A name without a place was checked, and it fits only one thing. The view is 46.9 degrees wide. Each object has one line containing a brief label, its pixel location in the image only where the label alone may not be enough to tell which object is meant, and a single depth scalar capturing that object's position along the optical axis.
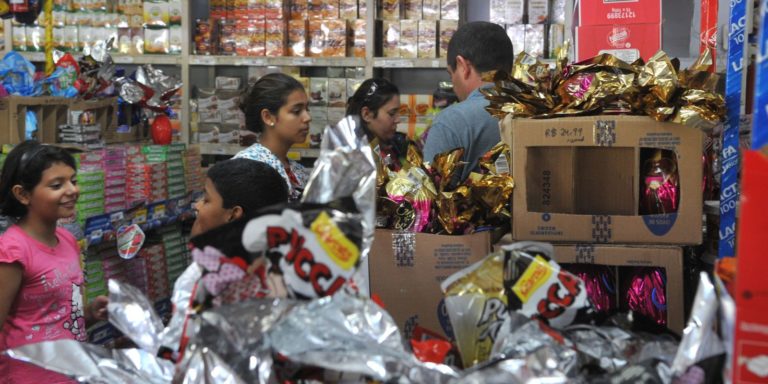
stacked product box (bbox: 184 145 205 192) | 4.76
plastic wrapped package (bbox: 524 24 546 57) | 4.71
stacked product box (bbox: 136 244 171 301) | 4.46
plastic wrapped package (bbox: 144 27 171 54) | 5.50
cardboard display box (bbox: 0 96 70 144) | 3.68
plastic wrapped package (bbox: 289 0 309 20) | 5.23
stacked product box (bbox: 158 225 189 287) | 4.67
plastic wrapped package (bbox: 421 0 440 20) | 5.02
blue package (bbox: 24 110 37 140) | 3.76
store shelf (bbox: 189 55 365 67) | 5.13
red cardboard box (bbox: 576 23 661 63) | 2.87
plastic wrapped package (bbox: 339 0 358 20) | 5.14
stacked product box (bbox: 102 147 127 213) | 4.06
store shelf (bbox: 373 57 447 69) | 4.94
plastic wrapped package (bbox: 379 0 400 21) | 5.09
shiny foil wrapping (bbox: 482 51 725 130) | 1.85
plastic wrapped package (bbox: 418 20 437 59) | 4.97
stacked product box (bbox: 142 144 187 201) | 4.42
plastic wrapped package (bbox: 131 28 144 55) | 5.52
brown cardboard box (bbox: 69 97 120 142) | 4.17
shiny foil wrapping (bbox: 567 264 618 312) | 1.98
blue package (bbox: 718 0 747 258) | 1.92
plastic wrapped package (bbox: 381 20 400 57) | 5.05
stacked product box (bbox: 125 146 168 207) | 4.23
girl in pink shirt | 2.50
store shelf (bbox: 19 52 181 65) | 5.46
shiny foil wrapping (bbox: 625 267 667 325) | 1.95
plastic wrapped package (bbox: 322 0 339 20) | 5.17
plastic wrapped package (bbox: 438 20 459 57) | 4.96
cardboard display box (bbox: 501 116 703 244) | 1.87
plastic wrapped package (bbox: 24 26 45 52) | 5.71
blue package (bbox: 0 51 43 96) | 3.80
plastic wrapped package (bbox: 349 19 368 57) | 5.13
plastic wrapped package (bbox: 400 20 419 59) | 5.00
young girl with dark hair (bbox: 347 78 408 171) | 4.18
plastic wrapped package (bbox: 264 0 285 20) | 5.19
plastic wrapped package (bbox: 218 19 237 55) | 5.35
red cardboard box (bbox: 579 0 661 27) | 2.87
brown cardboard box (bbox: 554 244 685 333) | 1.88
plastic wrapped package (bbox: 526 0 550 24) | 4.73
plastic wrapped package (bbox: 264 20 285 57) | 5.22
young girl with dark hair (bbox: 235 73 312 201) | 3.23
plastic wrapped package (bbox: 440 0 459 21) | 4.99
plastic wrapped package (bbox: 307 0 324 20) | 5.19
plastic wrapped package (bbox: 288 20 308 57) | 5.21
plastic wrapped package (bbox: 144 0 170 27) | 5.41
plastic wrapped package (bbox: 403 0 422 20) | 5.05
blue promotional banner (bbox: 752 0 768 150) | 1.04
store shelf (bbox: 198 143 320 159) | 5.25
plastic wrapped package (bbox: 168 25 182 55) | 5.46
